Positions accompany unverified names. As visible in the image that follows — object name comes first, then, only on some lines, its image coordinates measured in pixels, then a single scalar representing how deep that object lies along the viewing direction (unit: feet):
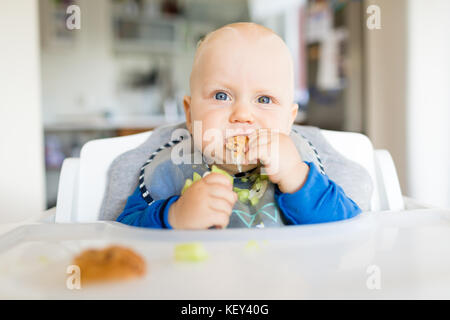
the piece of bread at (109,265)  1.40
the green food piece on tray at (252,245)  1.76
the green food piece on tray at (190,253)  1.60
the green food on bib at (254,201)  2.65
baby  2.38
